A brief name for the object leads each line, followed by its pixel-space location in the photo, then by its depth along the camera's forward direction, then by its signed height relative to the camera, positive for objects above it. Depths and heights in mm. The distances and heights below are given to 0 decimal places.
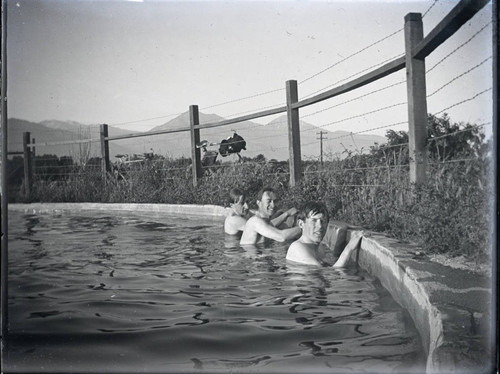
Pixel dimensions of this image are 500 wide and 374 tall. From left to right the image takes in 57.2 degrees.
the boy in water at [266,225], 4930 -446
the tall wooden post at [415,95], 3904 +745
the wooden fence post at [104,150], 11297 +1027
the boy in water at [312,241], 3908 -505
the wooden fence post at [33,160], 11658 +846
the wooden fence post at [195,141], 9828 +1021
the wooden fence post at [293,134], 6922 +779
